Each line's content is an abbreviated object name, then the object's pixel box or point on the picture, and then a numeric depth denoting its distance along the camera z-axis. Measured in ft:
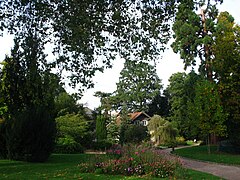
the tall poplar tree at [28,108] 28.96
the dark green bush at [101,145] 104.83
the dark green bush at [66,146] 84.64
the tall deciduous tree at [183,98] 78.50
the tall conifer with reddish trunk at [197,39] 98.89
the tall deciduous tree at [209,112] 71.10
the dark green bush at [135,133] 117.91
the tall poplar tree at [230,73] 74.01
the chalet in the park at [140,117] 185.61
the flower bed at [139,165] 37.24
